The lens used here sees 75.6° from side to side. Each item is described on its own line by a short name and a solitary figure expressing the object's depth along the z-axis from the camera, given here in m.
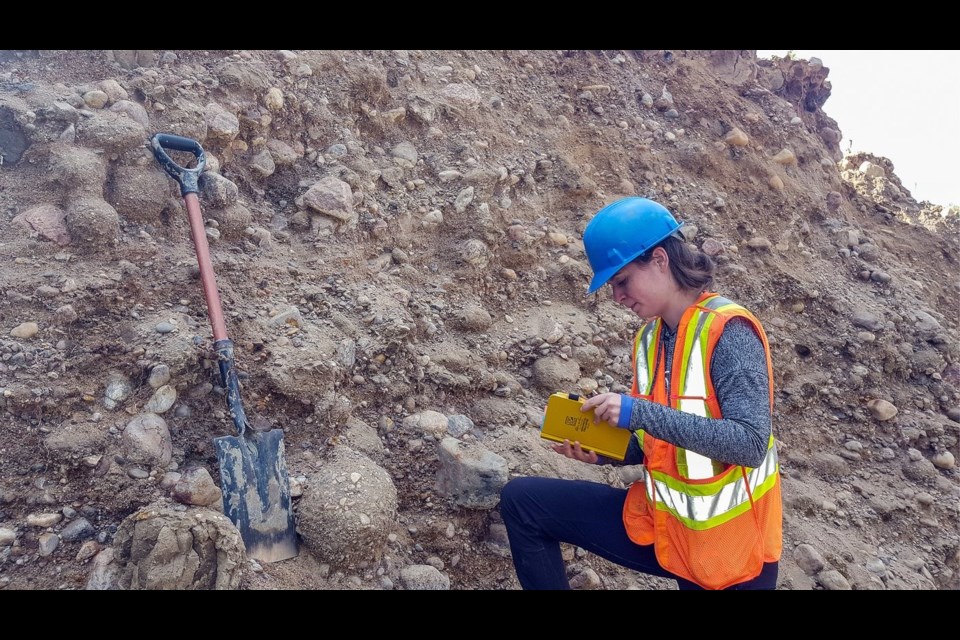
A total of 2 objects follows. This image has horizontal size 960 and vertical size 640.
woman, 1.83
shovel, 2.50
